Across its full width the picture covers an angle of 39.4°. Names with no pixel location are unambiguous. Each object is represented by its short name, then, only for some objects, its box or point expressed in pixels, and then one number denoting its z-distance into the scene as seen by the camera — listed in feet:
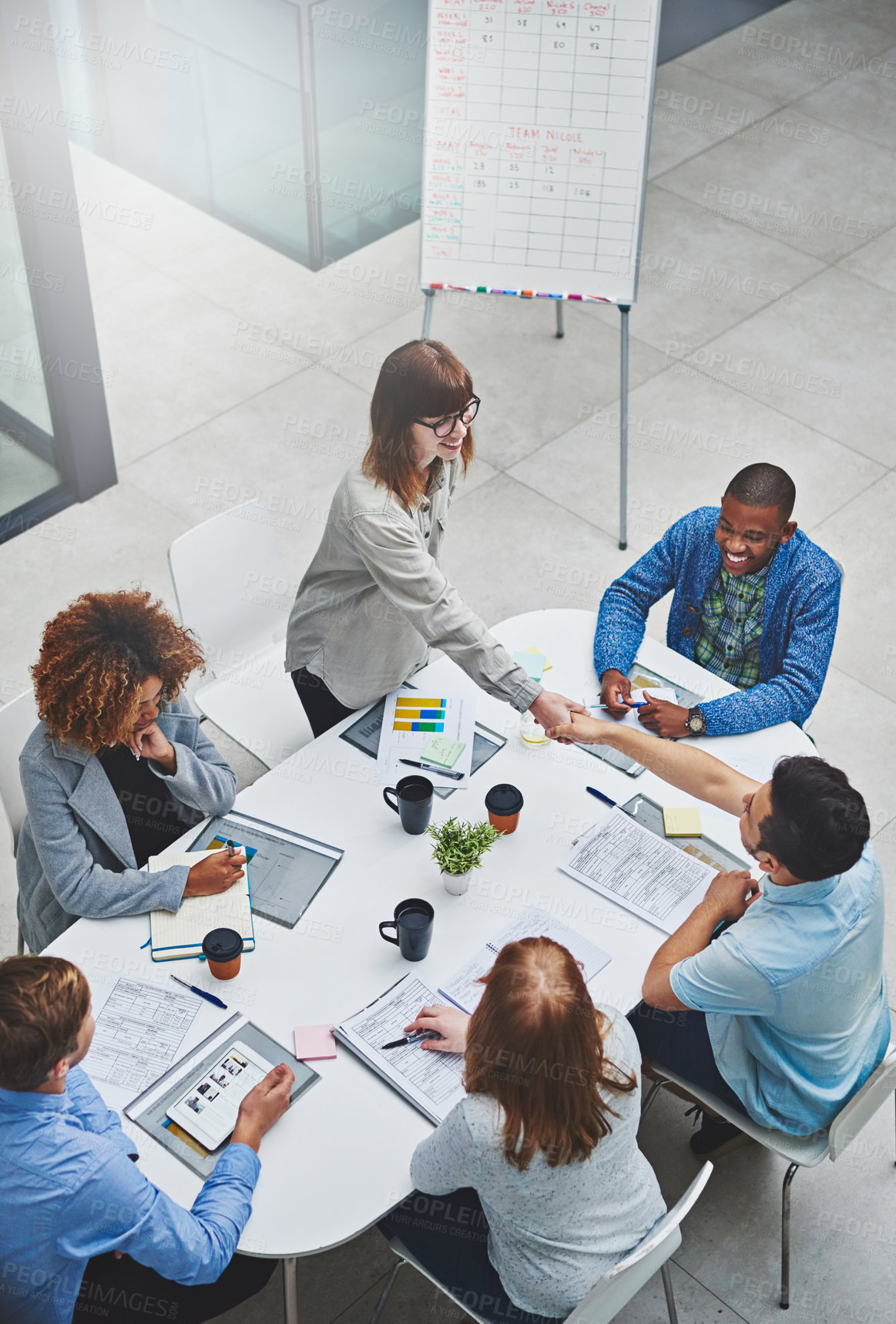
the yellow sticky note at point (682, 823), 9.41
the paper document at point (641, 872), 8.89
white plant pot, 8.71
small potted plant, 8.64
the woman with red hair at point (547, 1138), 6.31
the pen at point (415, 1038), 7.97
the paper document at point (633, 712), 10.18
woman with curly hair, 8.54
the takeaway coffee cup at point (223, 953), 8.13
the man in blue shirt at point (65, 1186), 6.55
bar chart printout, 9.73
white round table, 7.34
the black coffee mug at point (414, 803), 9.03
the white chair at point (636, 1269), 6.60
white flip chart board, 13.56
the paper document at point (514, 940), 8.29
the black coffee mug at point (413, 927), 8.22
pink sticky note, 7.90
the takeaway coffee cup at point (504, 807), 9.12
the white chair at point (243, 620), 11.30
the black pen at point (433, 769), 9.70
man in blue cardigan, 10.16
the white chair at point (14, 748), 9.57
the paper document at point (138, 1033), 7.80
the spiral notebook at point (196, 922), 8.42
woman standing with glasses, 9.35
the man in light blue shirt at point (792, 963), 7.52
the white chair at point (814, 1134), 8.13
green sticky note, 9.78
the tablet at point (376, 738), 9.92
